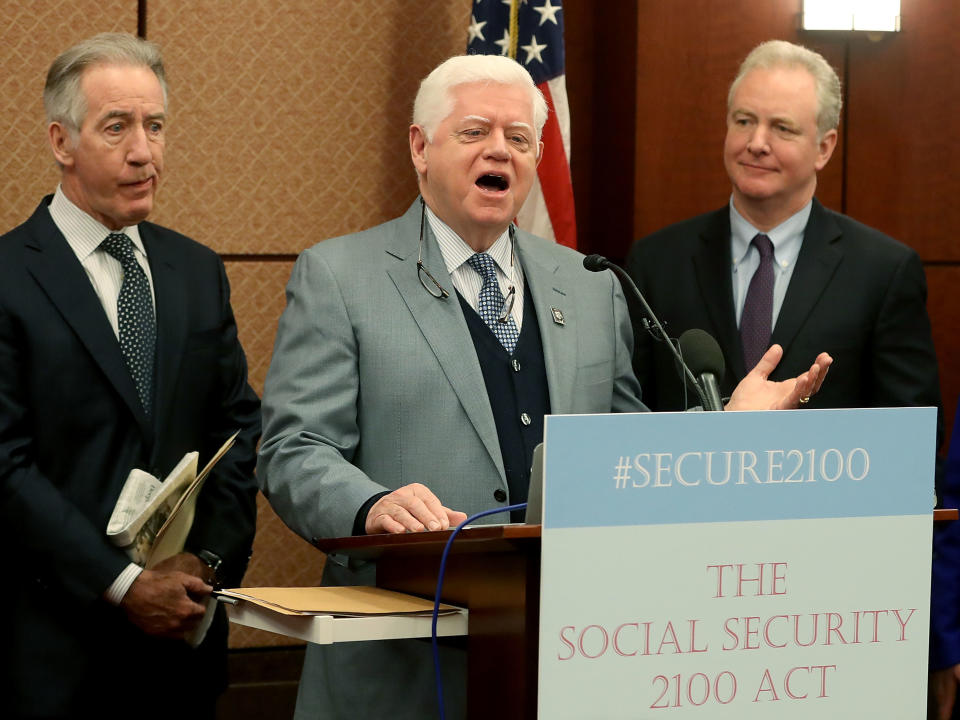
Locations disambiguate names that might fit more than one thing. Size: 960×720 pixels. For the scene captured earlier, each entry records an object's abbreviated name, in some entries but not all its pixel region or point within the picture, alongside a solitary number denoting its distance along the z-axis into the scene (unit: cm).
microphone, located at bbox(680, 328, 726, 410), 386
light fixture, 826
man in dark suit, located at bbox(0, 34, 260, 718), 495
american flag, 775
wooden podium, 288
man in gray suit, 404
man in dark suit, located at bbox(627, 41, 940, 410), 602
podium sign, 285
